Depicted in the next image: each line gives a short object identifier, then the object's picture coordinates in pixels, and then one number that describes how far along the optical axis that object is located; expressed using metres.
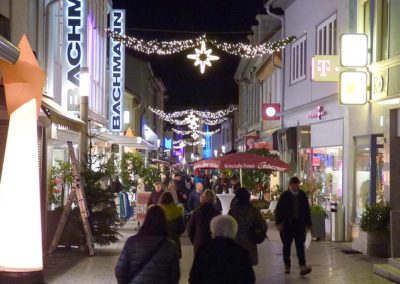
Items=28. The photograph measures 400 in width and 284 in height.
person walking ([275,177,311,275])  12.16
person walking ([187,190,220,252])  9.75
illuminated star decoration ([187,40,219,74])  19.27
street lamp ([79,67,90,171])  15.62
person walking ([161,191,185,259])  10.60
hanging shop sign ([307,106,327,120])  20.28
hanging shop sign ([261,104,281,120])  27.54
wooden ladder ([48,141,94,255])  13.90
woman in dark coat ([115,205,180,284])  6.22
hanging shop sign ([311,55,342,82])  17.55
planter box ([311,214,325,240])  17.72
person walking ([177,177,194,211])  20.88
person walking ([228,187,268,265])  9.76
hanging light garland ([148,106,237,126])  55.85
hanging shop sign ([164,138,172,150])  83.58
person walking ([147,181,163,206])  15.55
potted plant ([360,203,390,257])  14.72
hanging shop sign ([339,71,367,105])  15.48
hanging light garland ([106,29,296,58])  22.22
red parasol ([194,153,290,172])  19.64
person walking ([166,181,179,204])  18.72
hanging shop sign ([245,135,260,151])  35.57
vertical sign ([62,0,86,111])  20.03
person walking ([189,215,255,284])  5.96
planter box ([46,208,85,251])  14.74
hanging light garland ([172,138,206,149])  88.75
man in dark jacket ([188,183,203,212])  17.83
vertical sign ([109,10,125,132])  29.67
